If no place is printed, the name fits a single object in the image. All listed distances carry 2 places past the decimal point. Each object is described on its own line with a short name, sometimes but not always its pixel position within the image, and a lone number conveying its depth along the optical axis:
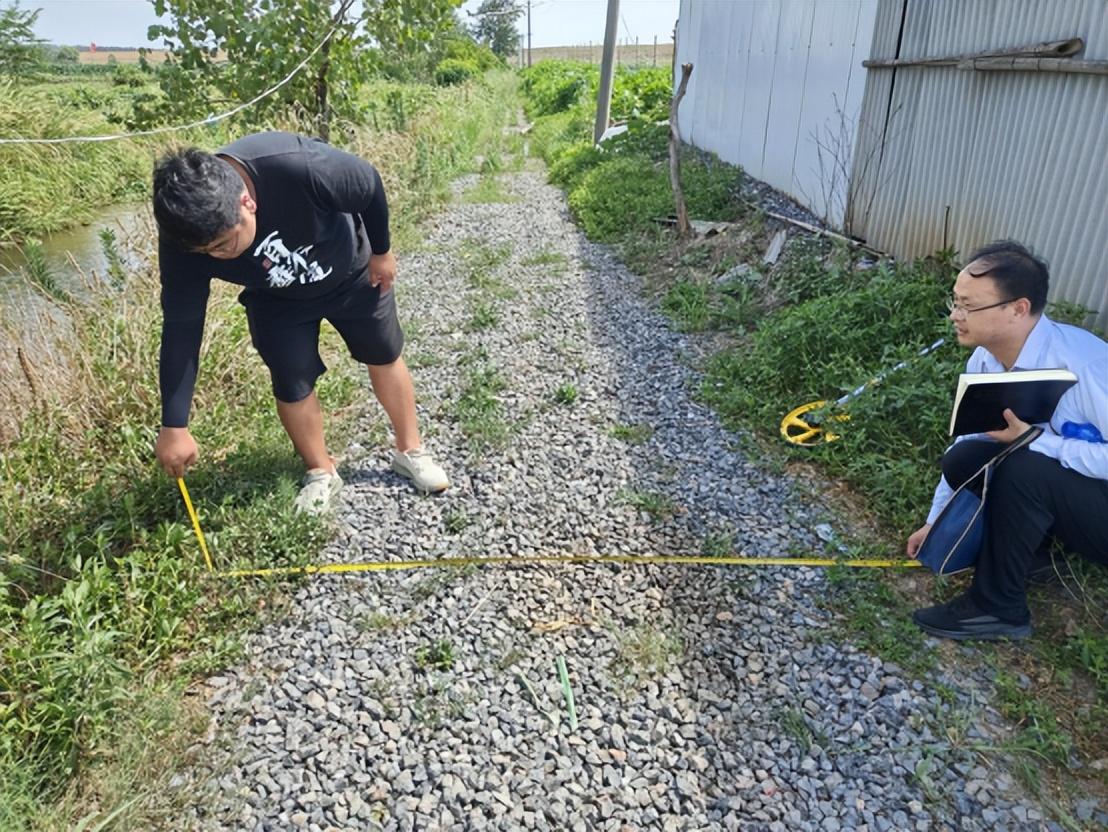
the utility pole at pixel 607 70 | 13.47
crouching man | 2.30
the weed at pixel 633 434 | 4.10
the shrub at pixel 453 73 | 29.19
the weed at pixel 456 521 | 3.33
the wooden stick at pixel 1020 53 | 3.57
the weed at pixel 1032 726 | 2.13
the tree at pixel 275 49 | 6.51
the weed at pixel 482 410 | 4.12
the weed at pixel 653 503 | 3.43
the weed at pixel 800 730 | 2.23
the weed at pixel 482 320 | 5.86
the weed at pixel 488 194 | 10.69
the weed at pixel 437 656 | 2.57
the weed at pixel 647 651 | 2.55
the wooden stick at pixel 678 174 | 7.61
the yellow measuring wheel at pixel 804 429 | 3.76
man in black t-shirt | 2.30
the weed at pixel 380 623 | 2.74
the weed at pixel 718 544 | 3.12
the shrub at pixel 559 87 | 21.45
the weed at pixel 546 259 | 7.64
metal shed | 3.62
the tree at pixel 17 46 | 13.86
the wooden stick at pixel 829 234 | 5.57
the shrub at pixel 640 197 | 8.12
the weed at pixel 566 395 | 4.58
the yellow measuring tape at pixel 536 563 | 2.93
